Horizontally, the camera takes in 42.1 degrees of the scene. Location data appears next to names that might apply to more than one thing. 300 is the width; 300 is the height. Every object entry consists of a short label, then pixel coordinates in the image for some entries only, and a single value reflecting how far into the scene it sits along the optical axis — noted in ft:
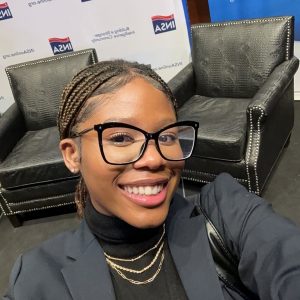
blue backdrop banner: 9.52
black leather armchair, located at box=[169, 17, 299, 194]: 7.00
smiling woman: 2.71
